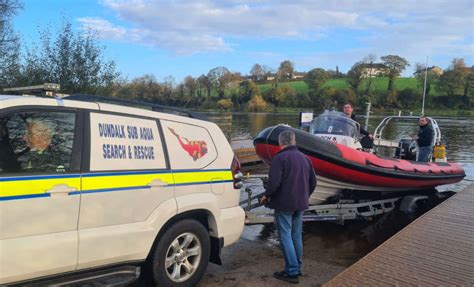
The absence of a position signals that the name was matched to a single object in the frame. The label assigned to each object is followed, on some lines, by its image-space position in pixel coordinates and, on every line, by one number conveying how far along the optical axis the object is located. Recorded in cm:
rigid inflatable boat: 748
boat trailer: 702
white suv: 334
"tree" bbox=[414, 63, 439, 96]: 8404
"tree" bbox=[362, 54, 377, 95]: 8375
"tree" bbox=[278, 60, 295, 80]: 10242
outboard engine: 1216
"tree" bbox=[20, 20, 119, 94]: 1291
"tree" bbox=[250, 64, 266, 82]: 9906
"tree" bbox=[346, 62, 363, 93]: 8556
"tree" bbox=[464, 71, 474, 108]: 8184
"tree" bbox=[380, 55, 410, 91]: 9069
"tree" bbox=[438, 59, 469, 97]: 8194
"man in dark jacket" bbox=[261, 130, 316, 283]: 513
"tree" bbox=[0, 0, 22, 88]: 1341
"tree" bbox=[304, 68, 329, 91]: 8588
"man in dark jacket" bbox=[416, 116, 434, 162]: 1118
